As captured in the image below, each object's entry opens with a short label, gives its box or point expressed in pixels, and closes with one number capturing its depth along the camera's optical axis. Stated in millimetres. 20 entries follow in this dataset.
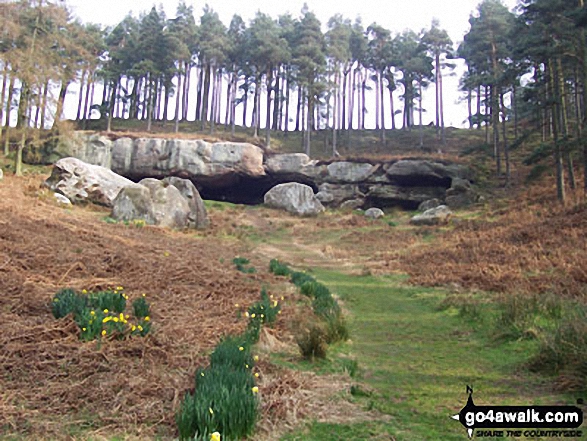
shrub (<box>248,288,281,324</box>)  5543
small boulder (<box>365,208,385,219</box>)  29062
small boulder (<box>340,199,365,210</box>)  32812
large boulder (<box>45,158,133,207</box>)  20578
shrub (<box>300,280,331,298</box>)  7637
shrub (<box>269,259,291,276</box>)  10227
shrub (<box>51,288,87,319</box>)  4355
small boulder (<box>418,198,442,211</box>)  29562
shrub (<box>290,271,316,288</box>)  8818
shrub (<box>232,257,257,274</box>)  9977
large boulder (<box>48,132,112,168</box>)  33156
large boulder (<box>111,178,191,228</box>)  17969
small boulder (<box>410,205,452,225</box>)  22906
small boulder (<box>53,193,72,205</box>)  18688
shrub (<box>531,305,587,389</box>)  3699
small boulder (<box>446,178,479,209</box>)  27672
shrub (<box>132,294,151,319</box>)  4828
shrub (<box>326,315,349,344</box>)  5273
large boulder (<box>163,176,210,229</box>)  21031
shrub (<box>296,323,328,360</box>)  4715
